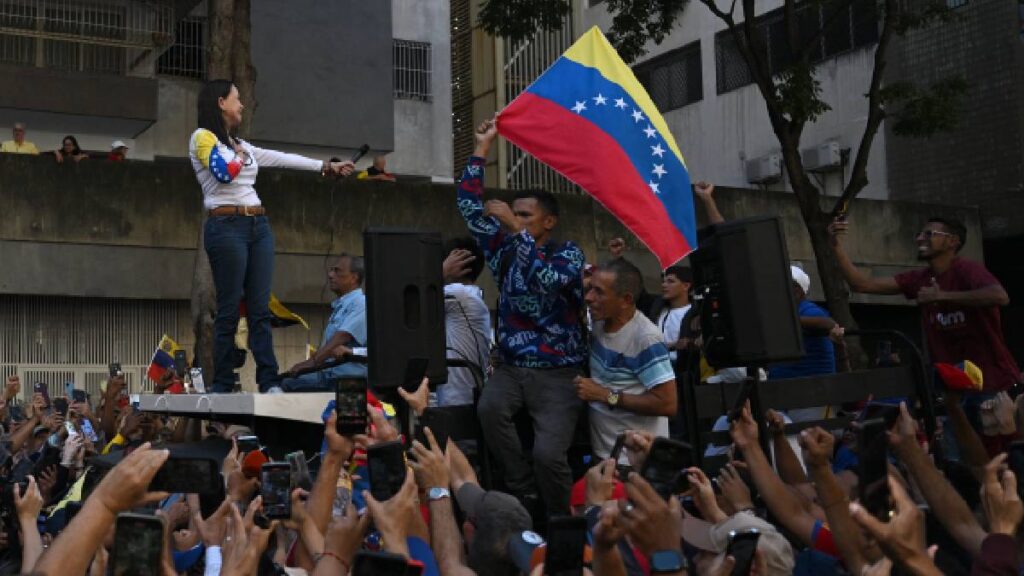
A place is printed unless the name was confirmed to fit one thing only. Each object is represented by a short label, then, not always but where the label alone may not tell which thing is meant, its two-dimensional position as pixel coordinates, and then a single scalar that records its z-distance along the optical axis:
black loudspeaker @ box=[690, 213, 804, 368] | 7.65
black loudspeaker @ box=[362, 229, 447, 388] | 7.46
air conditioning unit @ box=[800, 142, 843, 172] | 25.58
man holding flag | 7.71
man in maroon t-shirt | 8.70
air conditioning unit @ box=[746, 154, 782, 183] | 26.44
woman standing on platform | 9.27
